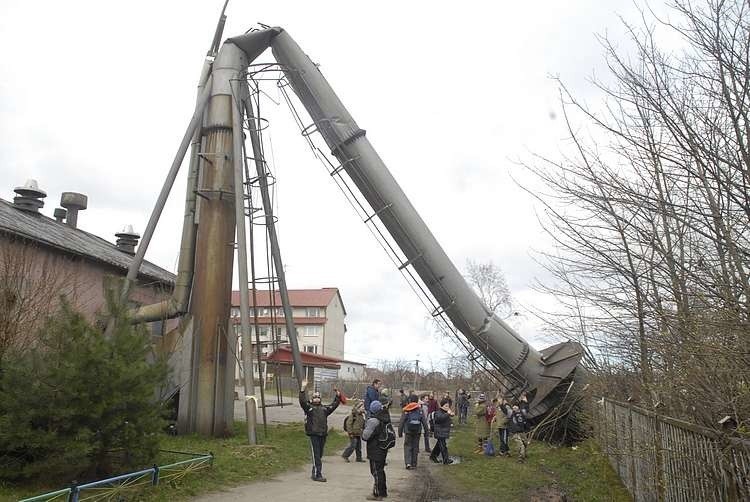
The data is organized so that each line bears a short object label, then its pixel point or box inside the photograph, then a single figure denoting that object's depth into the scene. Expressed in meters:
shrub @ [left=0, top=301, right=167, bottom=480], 7.66
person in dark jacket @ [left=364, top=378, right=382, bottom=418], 13.95
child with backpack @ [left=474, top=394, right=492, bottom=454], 14.70
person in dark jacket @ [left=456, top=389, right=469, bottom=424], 24.61
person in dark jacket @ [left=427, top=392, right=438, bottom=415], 16.13
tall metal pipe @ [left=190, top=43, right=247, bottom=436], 13.93
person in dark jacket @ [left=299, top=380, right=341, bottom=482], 10.41
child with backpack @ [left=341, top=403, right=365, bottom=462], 12.99
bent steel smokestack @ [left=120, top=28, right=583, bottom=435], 14.14
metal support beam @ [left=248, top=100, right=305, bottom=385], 15.88
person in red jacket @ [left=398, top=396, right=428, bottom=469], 12.27
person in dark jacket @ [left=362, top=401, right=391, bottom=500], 8.97
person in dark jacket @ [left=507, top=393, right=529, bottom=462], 13.56
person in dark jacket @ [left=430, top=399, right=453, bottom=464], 13.19
